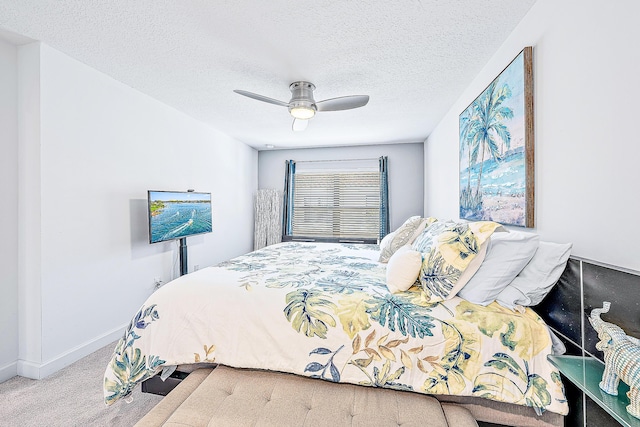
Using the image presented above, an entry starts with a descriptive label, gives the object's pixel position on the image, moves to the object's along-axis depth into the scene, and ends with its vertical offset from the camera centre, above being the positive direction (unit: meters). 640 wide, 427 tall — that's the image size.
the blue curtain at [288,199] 5.49 +0.30
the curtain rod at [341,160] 5.18 +1.02
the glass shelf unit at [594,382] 0.82 -0.60
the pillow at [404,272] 1.62 -0.35
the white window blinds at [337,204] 5.21 +0.19
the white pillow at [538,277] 1.29 -0.32
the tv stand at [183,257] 3.22 -0.47
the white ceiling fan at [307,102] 2.47 +0.99
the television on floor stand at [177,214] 2.82 +0.02
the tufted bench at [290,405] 1.12 -0.82
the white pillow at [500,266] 1.40 -0.28
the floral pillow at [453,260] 1.46 -0.25
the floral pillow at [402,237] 2.53 -0.22
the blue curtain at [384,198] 5.04 +0.27
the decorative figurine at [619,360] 0.79 -0.45
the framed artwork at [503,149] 1.62 +0.43
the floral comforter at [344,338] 1.28 -0.62
